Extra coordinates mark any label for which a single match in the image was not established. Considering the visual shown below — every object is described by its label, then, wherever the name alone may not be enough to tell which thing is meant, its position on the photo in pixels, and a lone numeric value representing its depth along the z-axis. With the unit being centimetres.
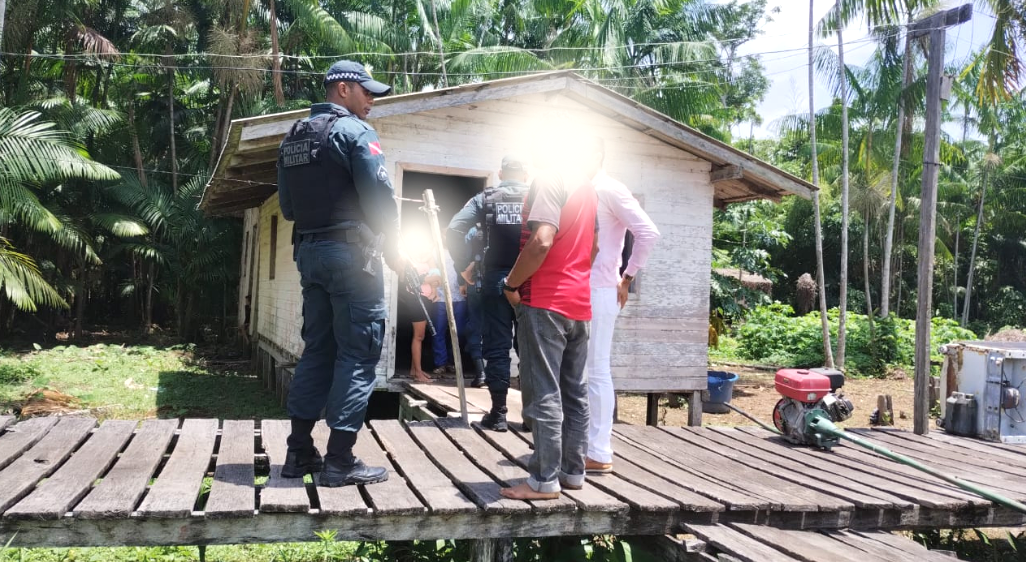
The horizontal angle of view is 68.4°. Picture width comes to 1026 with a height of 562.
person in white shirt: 426
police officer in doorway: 526
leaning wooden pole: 560
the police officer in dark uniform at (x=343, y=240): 372
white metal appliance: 612
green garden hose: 427
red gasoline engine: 532
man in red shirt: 363
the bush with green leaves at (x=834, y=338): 1892
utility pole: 609
